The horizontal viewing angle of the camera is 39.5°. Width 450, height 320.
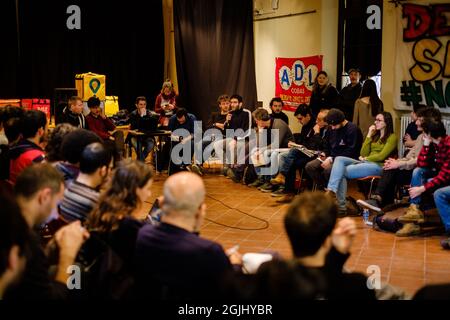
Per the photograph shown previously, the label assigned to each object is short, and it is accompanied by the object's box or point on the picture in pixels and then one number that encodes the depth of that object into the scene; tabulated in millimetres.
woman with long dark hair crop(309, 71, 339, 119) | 8469
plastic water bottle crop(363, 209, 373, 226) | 5881
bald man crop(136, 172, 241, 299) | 2326
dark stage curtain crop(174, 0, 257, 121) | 10391
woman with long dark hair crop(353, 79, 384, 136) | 7254
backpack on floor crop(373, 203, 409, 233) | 5523
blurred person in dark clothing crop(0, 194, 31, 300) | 1646
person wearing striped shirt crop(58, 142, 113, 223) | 3117
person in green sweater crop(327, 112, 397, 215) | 6121
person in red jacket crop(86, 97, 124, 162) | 7965
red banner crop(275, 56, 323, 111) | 9266
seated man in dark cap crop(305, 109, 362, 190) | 6367
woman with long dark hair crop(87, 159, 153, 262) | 2699
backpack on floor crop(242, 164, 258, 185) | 7762
